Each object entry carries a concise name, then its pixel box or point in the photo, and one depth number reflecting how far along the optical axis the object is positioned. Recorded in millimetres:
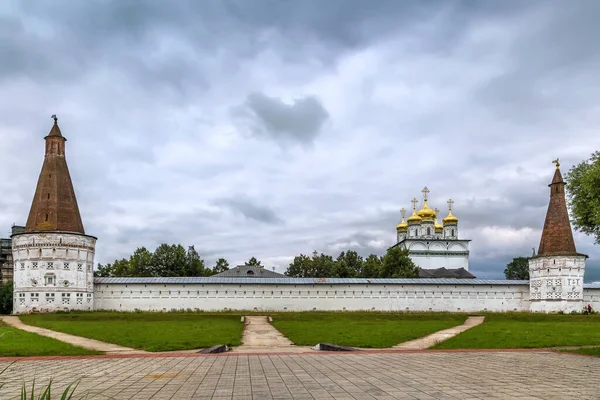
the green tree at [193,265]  54812
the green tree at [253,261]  70925
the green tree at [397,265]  50906
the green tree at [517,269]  82562
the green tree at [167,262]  54312
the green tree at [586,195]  13766
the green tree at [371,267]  59438
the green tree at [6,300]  39938
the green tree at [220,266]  63816
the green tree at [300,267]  67375
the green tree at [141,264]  53306
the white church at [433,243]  65812
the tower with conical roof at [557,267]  40219
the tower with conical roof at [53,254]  35500
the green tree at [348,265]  63625
